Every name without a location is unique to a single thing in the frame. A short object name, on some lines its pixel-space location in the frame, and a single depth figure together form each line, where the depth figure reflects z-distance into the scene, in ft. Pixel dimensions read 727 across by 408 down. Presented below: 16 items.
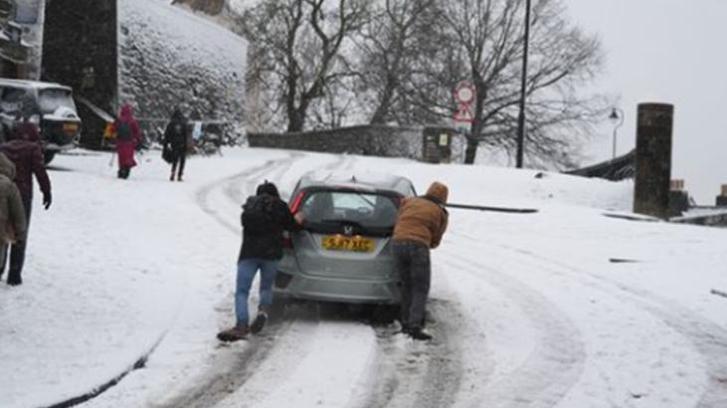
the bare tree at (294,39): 175.11
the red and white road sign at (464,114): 84.94
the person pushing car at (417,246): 30.63
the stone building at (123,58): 100.94
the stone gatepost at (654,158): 75.46
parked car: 71.26
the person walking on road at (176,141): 71.97
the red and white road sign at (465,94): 84.43
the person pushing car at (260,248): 29.91
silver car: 31.76
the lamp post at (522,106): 101.87
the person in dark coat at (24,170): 33.01
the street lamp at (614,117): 116.67
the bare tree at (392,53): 165.17
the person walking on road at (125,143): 69.67
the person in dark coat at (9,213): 28.02
